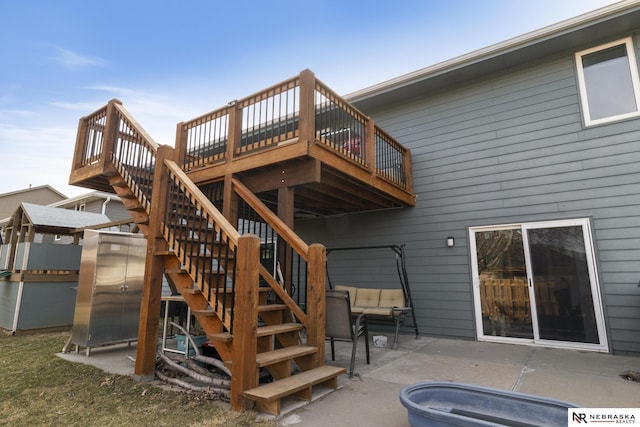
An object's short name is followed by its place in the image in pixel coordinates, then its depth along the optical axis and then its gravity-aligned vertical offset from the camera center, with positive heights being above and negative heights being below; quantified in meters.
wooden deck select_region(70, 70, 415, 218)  3.87 +1.56
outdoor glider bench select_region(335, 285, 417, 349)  5.05 -0.63
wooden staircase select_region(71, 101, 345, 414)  2.59 -0.23
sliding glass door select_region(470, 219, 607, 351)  4.54 -0.25
